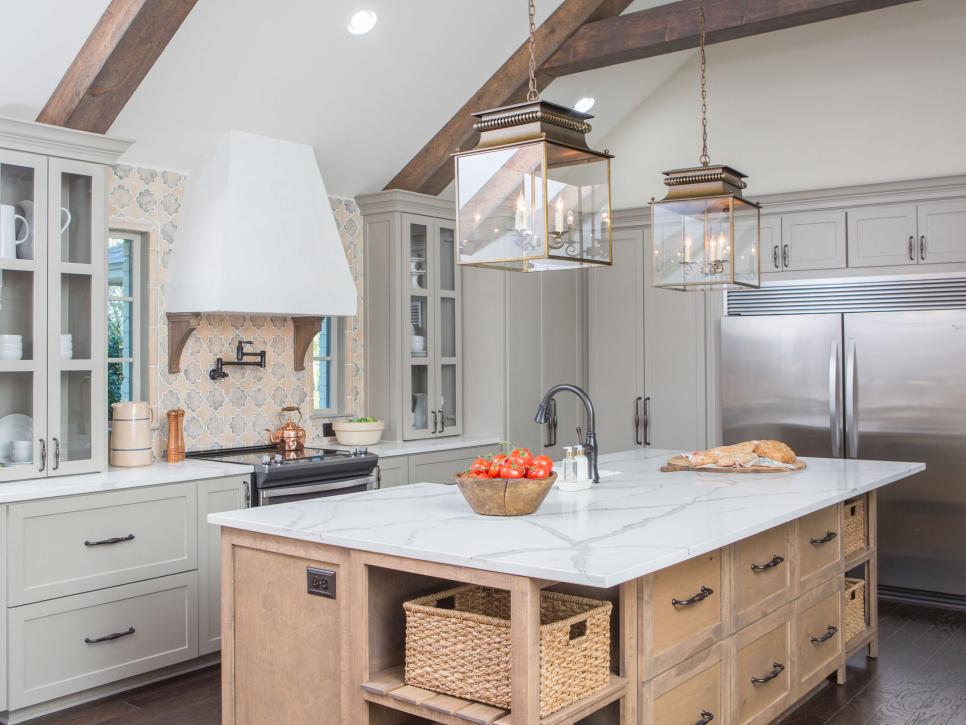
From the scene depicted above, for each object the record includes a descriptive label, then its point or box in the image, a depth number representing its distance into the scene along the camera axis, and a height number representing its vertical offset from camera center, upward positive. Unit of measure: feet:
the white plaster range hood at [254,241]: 14.92 +2.10
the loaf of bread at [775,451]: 13.87 -1.23
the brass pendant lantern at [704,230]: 11.99 +1.76
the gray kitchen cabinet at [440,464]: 17.70 -1.82
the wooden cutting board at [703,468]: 13.43 -1.42
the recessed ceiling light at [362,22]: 14.69 +5.40
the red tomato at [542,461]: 9.55 -0.93
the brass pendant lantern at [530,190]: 8.64 +1.66
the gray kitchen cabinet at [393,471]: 17.03 -1.85
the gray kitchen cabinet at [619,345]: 21.29 +0.53
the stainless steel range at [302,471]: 14.56 -1.63
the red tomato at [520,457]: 9.57 -0.90
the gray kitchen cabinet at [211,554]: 13.91 -2.70
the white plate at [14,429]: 12.70 -0.78
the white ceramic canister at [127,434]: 14.29 -0.97
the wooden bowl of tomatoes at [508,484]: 9.39 -1.14
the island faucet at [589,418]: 10.84 -0.56
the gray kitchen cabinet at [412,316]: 18.79 +1.06
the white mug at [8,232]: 12.54 +1.83
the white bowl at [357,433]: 17.75 -1.19
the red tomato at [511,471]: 9.45 -1.02
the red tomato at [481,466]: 9.57 -0.98
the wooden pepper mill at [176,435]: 15.12 -1.04
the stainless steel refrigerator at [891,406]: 17.48 -0.75
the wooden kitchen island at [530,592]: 7.79 -2.14
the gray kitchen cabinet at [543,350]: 19.79 +0.40
